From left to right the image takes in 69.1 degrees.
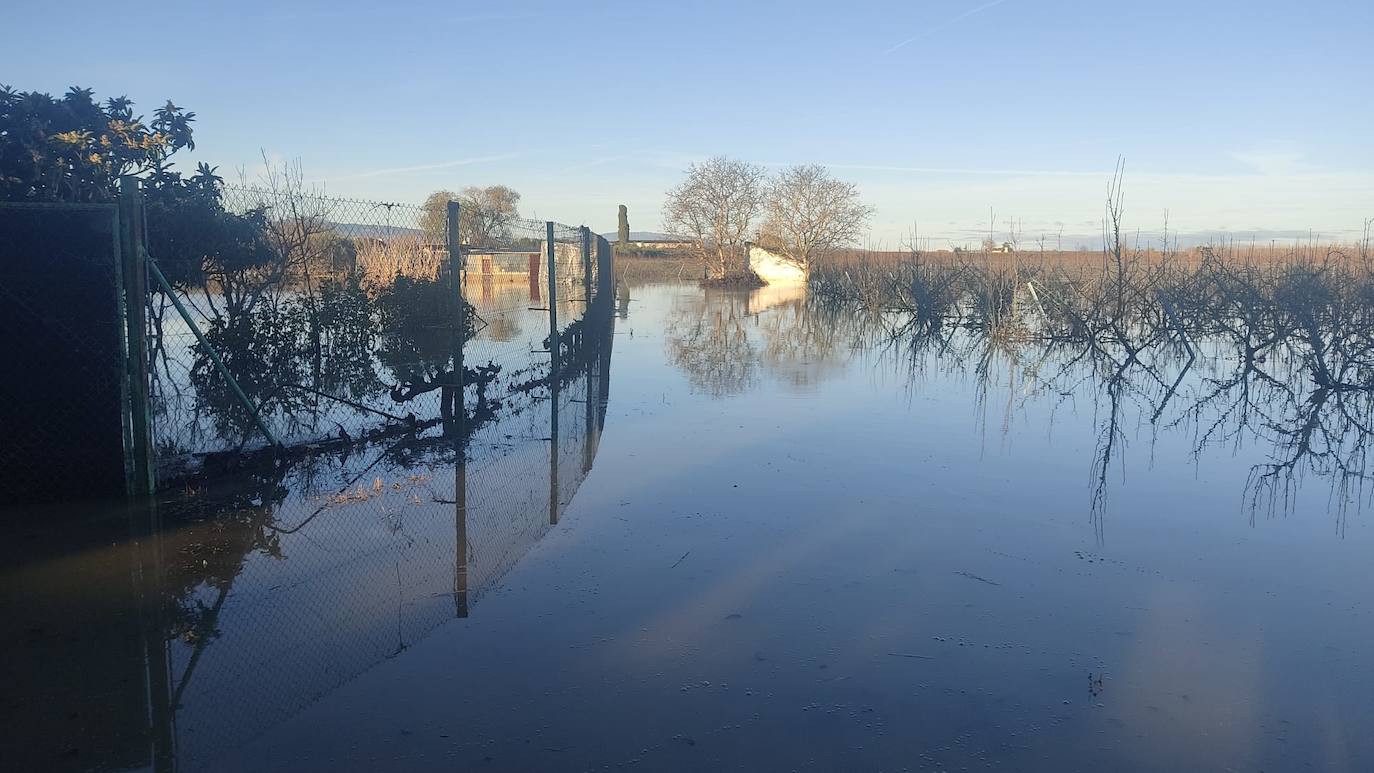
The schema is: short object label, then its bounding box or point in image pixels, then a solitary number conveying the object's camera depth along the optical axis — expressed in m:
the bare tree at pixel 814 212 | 42.97
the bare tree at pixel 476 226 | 13.91
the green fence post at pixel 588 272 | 16.58
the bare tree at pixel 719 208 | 44.75
